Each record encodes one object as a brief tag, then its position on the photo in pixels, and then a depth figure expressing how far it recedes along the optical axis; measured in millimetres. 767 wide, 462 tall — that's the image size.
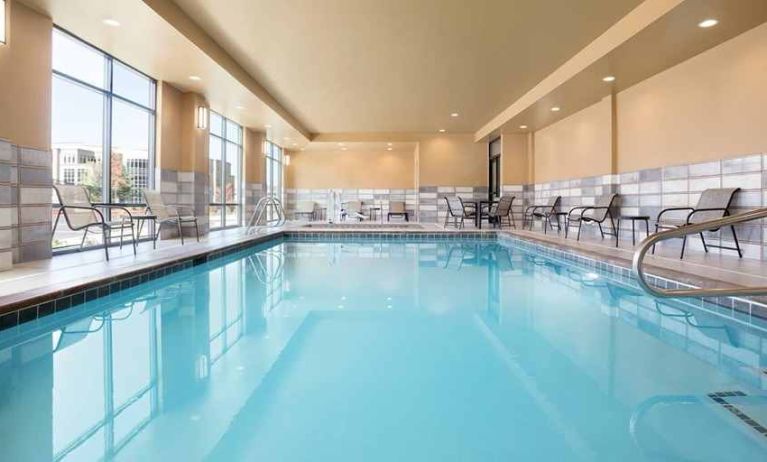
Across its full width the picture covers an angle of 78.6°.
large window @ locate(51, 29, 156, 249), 4992
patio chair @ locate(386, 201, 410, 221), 13812
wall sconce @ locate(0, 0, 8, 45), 3080
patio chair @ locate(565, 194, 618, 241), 6256
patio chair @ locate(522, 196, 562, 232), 8258
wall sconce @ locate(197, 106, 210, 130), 7461
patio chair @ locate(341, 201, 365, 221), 13555
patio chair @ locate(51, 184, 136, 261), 4094
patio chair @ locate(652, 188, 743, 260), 4441
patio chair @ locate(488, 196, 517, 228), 8847
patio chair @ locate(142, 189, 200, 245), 5473
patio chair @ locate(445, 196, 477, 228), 11844
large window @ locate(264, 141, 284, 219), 12578
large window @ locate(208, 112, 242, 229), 9117
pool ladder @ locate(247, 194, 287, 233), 8492
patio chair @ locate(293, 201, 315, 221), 14312
